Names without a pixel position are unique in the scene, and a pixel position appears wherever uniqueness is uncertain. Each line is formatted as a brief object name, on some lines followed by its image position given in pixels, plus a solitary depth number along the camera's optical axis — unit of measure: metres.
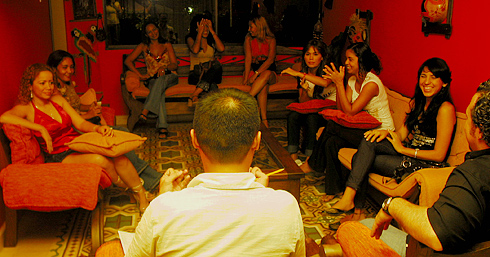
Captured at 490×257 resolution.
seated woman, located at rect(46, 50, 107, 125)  3.46
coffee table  2.84
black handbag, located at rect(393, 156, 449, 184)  2.81
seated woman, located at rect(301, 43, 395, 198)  3.41
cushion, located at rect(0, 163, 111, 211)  2.53
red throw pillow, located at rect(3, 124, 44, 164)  2.65
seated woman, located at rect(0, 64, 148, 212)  2.79
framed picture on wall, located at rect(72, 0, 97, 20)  5.39
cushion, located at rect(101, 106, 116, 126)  4.05
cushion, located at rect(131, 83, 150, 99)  5.14
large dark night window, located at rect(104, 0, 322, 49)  5.84
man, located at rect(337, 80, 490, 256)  1.40
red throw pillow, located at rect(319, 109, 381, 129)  3.29
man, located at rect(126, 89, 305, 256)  1.03
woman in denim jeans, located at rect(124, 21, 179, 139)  5.09
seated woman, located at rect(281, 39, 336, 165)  4.02
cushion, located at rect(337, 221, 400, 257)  1.55
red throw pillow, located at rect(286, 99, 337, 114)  3.93
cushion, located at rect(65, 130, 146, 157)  2.83
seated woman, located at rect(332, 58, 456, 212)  2.78
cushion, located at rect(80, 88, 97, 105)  3.76
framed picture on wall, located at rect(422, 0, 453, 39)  3.31
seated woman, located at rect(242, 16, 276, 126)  5.33
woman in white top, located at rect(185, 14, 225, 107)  5.30
